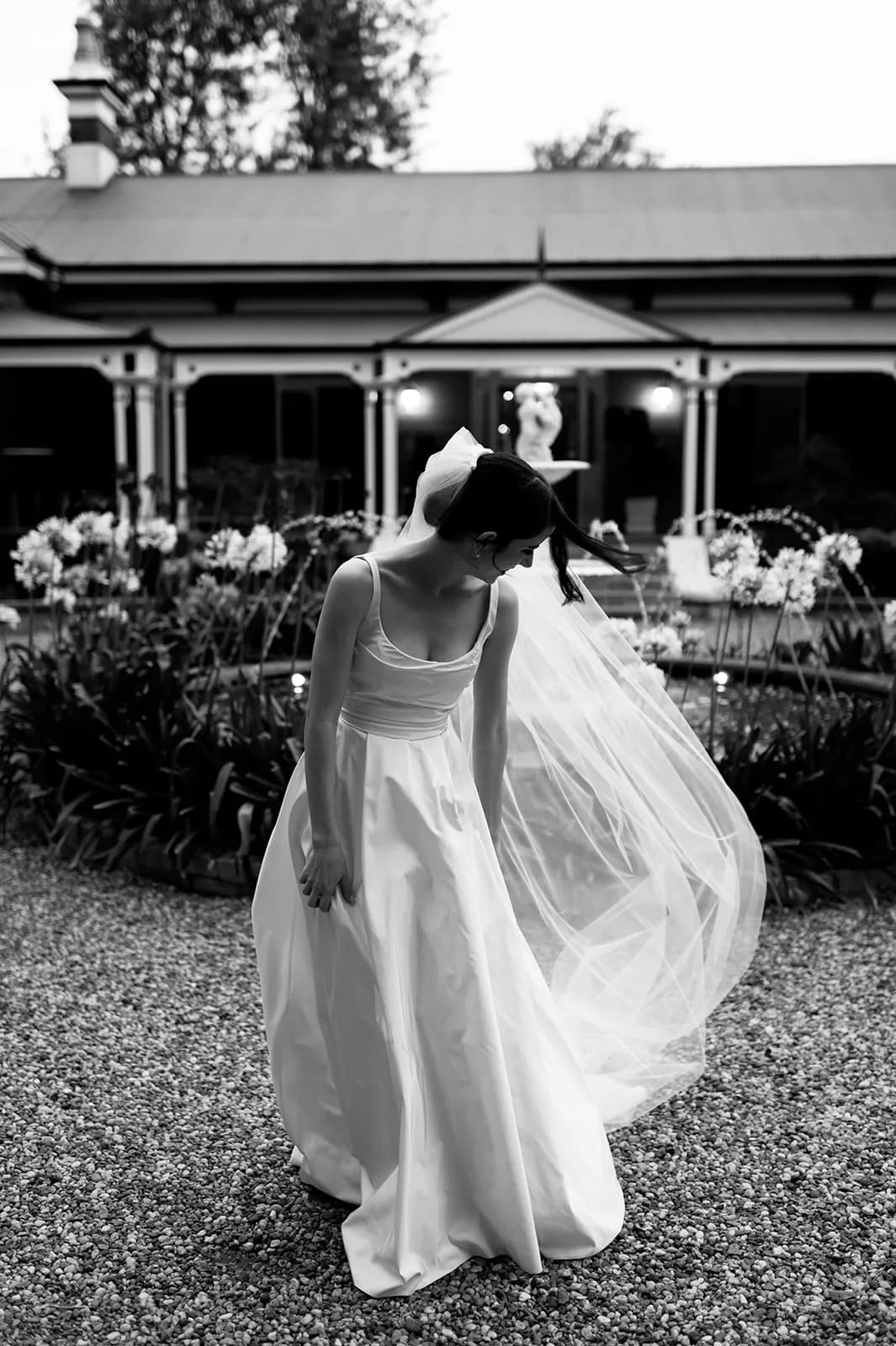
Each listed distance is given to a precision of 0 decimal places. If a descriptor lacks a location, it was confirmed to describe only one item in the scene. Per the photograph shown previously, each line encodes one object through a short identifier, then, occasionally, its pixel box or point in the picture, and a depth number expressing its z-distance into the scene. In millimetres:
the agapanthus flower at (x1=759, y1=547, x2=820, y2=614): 5891
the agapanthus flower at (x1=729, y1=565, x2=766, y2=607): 5867
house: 16547
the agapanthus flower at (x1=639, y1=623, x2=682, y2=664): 5949
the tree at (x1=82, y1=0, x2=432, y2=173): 34312
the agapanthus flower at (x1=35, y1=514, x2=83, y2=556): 6676
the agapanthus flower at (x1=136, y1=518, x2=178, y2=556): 7926
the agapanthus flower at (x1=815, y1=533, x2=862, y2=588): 6617
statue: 8477
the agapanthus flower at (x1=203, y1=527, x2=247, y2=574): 6777
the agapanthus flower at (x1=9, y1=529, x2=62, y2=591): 6688
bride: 2549
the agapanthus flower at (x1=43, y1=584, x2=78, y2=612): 6809
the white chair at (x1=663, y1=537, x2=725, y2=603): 14677
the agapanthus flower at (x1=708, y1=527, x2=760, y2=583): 5949
